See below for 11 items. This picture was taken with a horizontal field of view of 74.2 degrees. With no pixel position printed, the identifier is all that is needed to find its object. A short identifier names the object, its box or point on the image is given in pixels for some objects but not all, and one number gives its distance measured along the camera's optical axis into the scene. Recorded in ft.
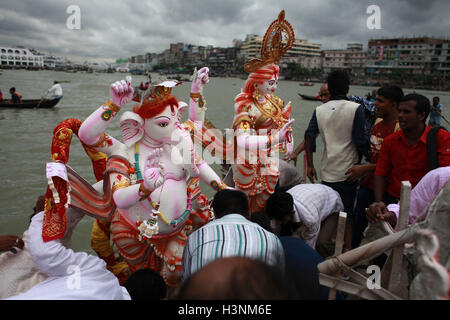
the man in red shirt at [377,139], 9.78
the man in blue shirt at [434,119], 33.19
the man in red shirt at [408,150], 7.57
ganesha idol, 7.24
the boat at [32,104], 50.05
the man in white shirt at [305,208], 8.18
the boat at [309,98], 94.07
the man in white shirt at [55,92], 55.16
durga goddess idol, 10.50
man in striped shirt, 5.24
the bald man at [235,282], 2.46
